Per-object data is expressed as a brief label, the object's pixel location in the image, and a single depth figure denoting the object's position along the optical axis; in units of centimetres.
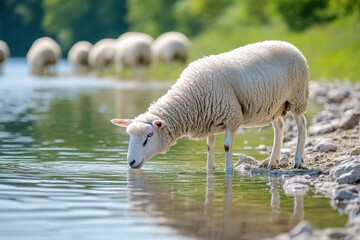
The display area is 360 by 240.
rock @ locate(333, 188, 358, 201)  951
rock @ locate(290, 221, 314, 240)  740
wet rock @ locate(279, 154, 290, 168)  1263
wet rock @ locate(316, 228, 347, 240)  741
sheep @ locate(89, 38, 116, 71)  5328
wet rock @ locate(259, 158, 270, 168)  1259
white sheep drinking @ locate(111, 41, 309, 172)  1159
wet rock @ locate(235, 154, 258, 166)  1278
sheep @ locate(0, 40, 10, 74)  4872
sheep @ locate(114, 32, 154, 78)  4625
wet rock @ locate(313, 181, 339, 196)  1021
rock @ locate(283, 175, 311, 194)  1044
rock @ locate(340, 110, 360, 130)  1562
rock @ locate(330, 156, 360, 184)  1034
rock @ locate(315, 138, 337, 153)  1342
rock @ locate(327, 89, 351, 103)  2375
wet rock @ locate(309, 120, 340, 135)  1595
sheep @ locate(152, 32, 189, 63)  4725
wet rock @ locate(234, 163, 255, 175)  1216
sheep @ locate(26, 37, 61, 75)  5081
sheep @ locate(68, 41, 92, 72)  5700
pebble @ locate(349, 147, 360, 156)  1234
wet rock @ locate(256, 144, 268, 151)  1513
